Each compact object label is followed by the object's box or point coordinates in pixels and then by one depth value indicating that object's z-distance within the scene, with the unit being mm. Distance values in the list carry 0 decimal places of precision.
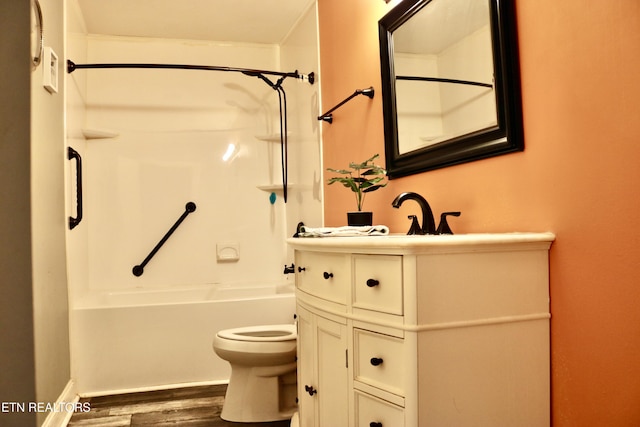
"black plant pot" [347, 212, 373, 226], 2217
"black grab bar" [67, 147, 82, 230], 2701
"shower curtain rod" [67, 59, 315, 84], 3287
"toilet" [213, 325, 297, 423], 2467
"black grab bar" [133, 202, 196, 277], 3793
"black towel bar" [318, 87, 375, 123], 2516
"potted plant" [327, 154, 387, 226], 2215
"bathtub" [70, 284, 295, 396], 3016
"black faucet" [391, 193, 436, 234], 1759
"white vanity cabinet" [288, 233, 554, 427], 1304
